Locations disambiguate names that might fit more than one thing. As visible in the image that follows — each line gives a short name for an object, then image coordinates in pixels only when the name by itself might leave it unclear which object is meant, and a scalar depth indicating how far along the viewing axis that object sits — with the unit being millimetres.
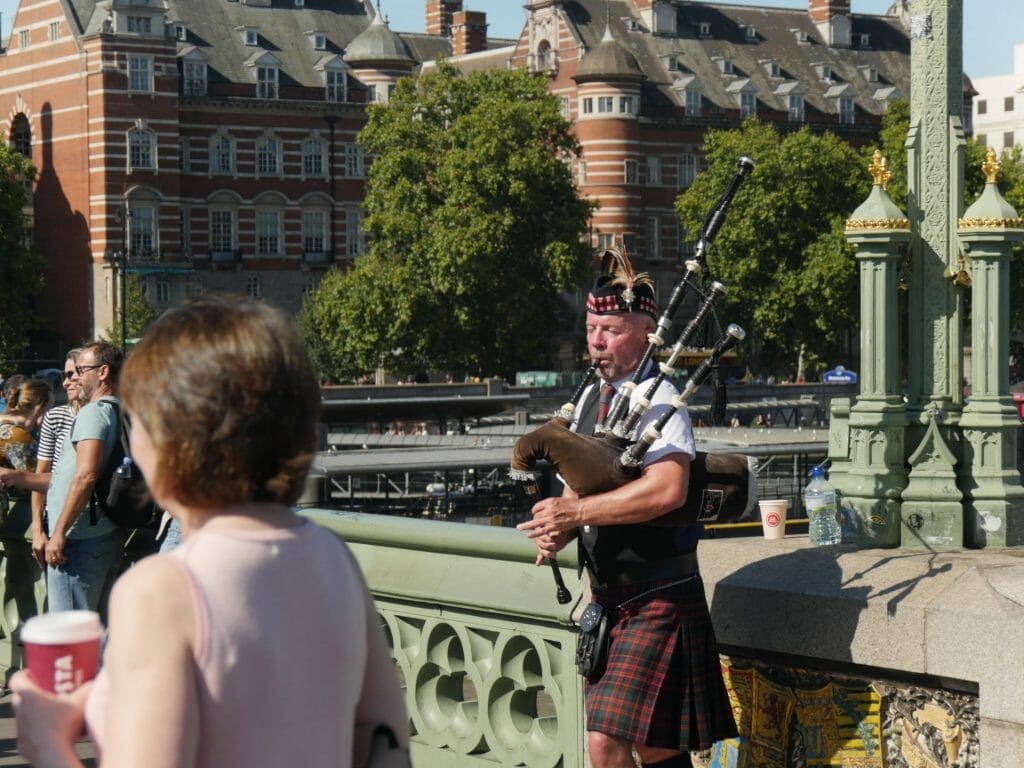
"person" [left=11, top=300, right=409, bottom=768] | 3925
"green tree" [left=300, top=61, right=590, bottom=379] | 98686
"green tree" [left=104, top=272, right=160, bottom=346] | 97319
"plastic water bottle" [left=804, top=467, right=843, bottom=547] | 12855
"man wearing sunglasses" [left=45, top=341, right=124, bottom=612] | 11188
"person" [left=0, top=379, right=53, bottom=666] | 14027
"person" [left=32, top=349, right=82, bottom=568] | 12330
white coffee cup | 9992
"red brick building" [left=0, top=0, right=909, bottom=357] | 107817
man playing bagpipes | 7245
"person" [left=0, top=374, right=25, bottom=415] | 15333
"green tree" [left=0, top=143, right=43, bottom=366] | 94438
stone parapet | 6818
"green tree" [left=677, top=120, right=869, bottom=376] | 106157
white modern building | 182215
